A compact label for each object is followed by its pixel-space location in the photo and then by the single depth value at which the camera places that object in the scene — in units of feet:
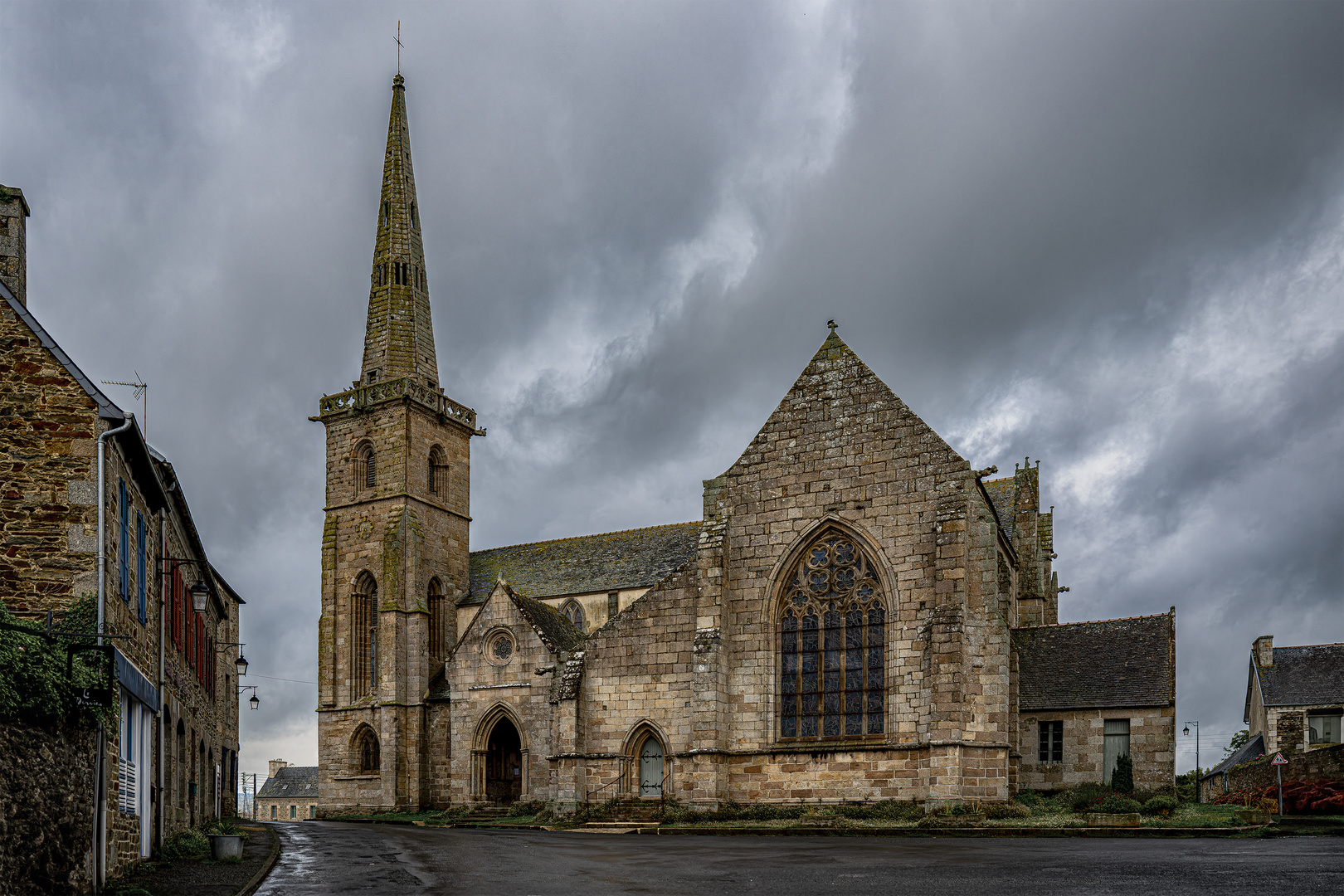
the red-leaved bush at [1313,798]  77.87
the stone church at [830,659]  78.59
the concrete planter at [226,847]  53.01
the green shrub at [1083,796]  79.61
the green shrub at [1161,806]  75.10
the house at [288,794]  273.54
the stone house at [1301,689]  121.29
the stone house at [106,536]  40.83
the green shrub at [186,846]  54.31
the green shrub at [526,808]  105.50
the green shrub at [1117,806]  75.36
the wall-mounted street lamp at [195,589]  57.16
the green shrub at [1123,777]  86.79
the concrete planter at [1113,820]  66.44
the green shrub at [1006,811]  73.15
